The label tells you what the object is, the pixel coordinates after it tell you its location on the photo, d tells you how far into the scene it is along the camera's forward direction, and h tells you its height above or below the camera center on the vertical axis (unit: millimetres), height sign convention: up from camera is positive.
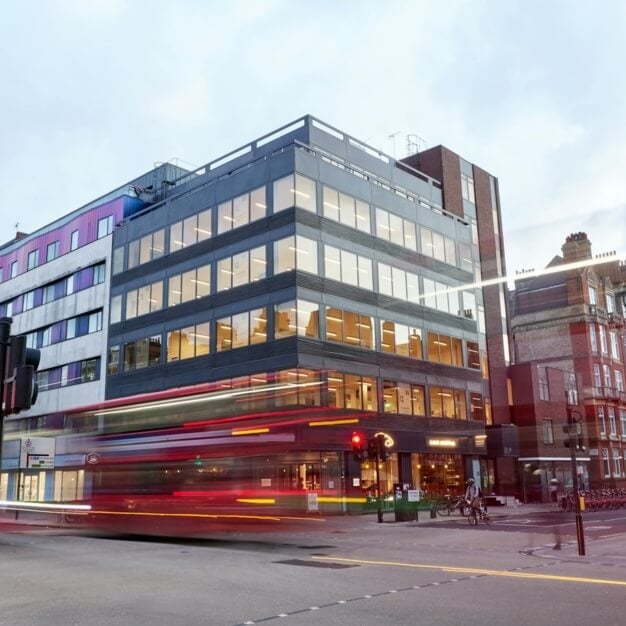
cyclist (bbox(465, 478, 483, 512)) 29541 -1291
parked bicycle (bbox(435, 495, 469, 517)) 36678 -2015
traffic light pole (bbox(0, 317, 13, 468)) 10765 +2055
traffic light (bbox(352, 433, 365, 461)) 30328 +932
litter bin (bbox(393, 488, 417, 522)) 32750 -1817
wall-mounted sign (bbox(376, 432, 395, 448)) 31594 +1345
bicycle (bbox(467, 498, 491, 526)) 29411 -1880
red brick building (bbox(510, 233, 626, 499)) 56188 +9220
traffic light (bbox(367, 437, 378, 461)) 31000 +880
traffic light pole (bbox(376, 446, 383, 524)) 31438 -1838
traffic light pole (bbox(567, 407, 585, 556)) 16683 -836
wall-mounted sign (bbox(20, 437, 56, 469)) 34531 +1292
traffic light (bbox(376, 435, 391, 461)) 31141 +967
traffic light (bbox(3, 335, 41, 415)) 9906 +1325
